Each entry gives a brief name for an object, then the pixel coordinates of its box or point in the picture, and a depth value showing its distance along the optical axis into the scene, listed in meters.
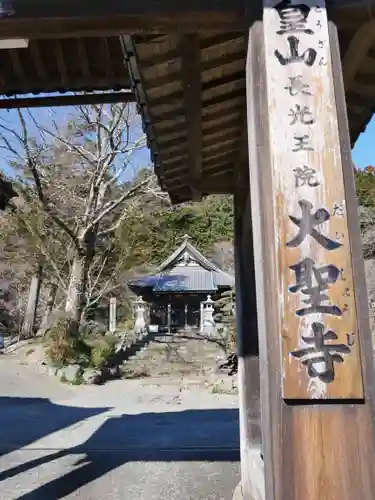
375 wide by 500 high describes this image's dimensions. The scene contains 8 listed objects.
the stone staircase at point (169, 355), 16.61
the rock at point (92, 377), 13.70
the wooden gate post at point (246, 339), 3.51
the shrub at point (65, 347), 14.61
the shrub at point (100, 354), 14.91
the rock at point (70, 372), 13.62
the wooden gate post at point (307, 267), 1.44
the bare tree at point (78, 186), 14.37
